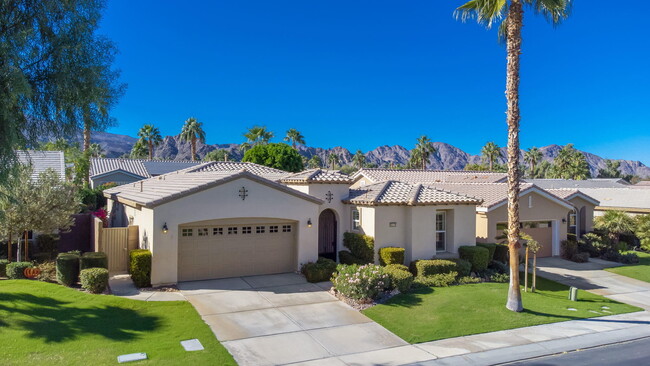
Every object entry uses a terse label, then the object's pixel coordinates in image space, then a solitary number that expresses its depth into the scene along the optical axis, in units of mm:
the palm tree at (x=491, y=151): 70625
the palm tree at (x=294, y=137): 65562
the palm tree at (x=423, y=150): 62094
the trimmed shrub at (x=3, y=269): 15018
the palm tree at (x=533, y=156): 75062
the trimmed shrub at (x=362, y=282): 13539
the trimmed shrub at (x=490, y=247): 18672
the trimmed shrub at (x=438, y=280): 15614
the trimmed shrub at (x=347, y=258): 17328
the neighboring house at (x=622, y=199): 29844
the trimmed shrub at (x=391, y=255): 16516
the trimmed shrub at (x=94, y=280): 13109
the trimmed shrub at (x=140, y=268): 13970
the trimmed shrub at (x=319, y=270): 15891
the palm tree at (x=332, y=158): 84106
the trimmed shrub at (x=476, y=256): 17391
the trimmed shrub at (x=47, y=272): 14501
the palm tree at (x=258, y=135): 52000
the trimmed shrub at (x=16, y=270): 14562
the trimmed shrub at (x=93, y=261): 13984
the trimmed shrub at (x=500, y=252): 19438
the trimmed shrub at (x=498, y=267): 18359
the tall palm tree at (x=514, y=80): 12812
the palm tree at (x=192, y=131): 60125
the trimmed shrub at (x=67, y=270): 13867
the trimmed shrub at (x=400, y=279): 14562
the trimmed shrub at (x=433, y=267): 16094
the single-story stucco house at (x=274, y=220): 14883
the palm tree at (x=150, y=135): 60219
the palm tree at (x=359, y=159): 88656
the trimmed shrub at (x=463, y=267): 16594
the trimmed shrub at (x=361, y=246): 17047
